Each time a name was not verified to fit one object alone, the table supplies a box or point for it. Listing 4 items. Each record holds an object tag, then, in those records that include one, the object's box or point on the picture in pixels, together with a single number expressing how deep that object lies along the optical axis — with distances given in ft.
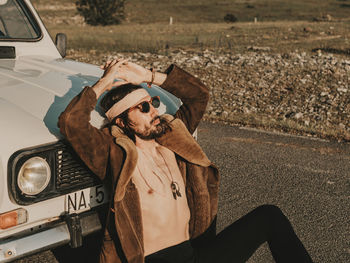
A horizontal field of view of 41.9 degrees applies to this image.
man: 8.23
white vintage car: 7.88
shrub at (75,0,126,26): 139.44
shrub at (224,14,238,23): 160.76
